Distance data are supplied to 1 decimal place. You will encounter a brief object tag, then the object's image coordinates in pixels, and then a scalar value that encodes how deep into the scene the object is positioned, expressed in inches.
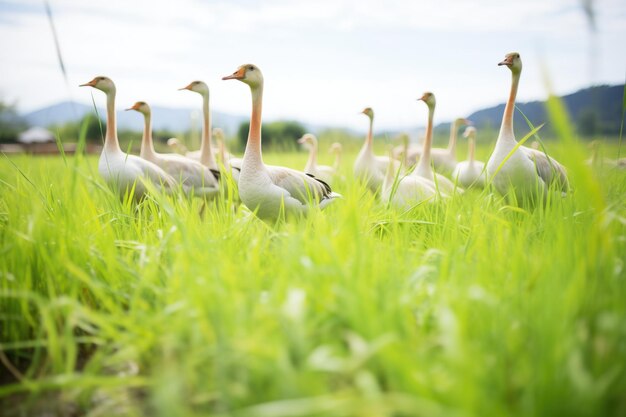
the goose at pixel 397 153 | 395.2
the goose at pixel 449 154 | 367.9
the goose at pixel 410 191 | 165.9
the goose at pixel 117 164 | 180.9
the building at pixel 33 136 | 1331.2
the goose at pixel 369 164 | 277.7
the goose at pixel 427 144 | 231.6
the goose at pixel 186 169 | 230.5
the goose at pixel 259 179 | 145.4
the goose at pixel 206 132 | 258.2
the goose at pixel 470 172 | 259.4
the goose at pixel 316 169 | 277.0
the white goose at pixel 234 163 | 197.9
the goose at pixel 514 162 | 165.5
